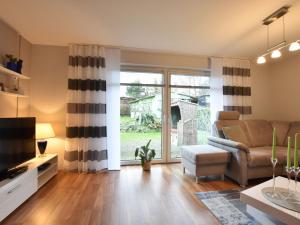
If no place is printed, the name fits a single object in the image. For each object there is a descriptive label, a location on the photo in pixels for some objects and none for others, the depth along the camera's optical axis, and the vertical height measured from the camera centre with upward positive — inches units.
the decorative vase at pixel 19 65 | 111.0 +31.4
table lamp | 116.1 -10.4
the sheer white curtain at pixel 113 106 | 139.3 +8.7
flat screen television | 82.7 -12.1
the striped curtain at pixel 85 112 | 132.3 +3.9
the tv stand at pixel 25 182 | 74.7 -31.3
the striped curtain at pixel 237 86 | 158.9 +27.8
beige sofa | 110.4 -18.6
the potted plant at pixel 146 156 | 139.7 -28.8
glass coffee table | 57.4 -30.3
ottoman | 113.3 -26.6
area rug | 74.6 -40.6
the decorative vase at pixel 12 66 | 105.0 +29.5
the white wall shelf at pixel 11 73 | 98.3 +25.5
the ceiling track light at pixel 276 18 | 87.7 +51.9
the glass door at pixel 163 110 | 155.9 +6.5
